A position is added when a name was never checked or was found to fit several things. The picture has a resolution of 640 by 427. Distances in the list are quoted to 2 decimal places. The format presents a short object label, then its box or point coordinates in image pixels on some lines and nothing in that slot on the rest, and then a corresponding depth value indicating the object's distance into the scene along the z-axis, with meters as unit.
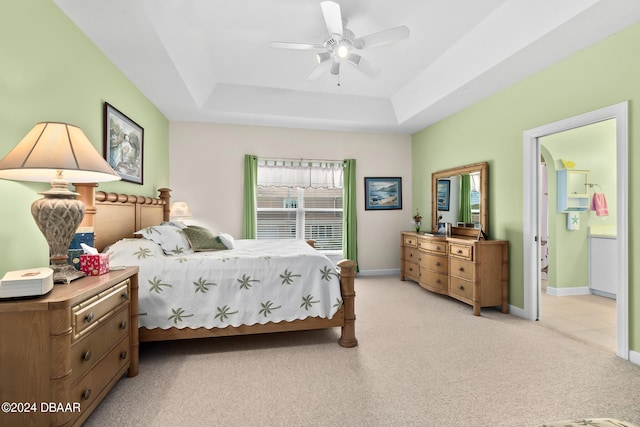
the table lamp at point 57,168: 1.50
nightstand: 1.31
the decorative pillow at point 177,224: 3.40
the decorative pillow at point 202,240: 3.12
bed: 2.38
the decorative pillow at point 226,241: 3.28
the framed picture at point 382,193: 5.54
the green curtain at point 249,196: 4.93
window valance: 5.16
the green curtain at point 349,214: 5.35
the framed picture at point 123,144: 2.87
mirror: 3.95
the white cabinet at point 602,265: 4.05
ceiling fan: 2.49
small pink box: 1.79
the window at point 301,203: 5.22
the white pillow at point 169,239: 2.82
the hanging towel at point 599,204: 4.29
